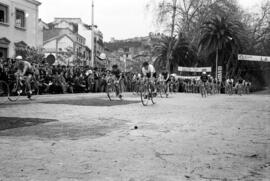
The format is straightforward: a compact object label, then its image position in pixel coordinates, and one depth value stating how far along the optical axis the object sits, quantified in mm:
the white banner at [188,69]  53388
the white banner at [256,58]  49281
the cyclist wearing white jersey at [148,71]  16172
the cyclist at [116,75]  18356
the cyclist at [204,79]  28344
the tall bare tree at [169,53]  60569
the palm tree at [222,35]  54562
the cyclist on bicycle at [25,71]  16984
